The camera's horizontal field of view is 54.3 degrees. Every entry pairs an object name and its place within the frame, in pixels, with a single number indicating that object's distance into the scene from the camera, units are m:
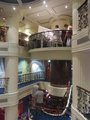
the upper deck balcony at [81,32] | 2.83
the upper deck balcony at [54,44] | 5.01
